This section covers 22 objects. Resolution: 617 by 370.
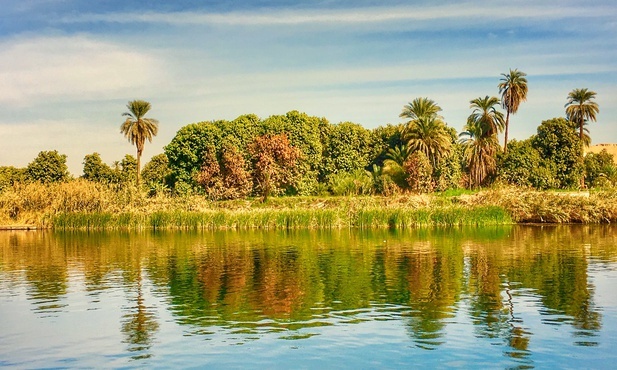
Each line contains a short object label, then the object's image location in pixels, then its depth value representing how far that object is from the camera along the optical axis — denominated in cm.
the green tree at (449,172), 8169
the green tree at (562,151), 8169
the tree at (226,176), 7394
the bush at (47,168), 9231
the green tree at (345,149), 8444
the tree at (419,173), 7701
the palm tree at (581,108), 9612
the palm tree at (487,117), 9050
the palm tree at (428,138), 8090
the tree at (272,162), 7581
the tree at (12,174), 9439
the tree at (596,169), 9725
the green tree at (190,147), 7794
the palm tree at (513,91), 9306
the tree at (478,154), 8619
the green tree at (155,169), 10749
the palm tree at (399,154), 8238
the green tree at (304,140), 8088
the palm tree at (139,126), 8588
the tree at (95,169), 10199
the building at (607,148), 14325
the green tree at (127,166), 10788
